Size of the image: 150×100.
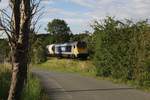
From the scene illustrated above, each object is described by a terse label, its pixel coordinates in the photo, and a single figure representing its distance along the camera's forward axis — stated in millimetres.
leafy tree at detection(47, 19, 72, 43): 116312
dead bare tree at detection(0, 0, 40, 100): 8555
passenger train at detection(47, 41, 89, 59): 57738
